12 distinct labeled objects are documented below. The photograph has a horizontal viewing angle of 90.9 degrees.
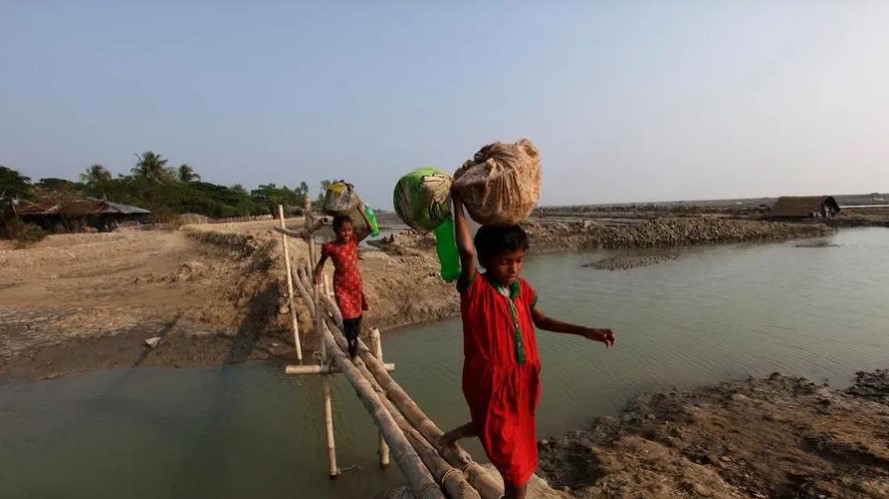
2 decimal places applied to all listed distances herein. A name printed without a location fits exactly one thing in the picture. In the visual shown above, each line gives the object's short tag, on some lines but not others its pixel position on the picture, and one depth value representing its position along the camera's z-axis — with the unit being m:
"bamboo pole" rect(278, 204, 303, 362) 8.09
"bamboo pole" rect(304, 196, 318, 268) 5.76
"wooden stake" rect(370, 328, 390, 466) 4.93
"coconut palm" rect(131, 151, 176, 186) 49.31
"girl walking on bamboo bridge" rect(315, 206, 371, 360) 4.61
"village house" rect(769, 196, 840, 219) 32.66
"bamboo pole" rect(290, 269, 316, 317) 7.15
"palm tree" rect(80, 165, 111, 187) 47.19
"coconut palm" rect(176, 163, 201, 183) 56.81
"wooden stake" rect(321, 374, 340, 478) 4.96
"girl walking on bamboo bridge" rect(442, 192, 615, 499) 1.96
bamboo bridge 2.51
